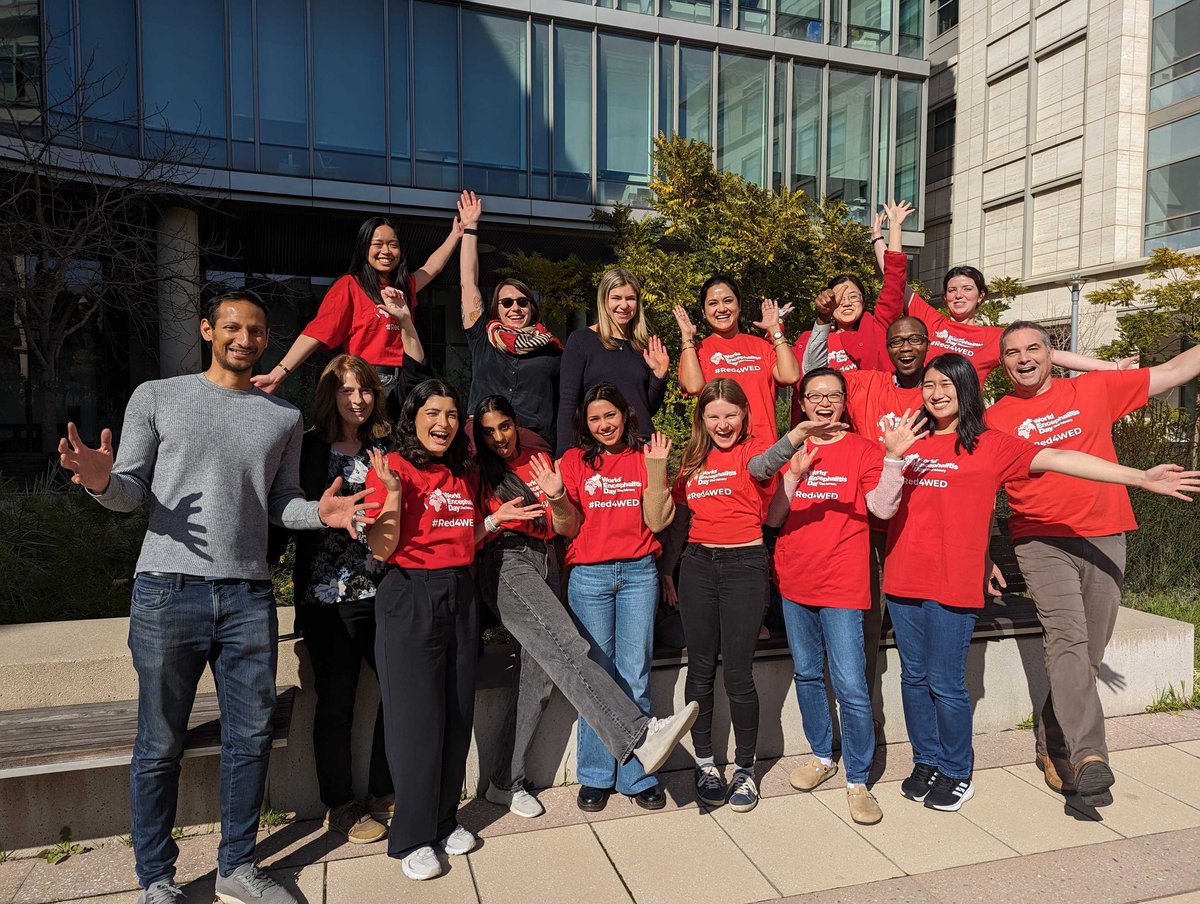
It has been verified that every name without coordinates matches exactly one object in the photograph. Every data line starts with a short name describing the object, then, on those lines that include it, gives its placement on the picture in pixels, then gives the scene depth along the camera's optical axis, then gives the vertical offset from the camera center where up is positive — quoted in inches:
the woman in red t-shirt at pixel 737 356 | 177.5 +8.5
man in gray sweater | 114.0 -25.5
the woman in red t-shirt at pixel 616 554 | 147.1 -29.9
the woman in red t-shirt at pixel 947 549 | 145.3 -29.0
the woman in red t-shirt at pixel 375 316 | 162.4 +16.3
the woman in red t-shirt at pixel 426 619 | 127.5 -36.6
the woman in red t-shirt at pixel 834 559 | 147.1 -31.2
